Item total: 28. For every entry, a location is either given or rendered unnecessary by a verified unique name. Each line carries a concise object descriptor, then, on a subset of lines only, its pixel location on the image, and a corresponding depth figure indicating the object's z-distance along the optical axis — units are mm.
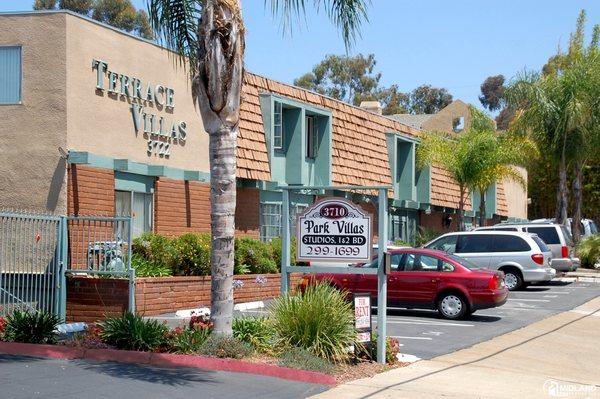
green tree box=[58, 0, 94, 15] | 64438
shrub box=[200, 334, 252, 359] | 12695
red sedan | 20172
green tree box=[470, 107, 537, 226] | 37469
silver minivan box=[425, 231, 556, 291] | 27484
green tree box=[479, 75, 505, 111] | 113375
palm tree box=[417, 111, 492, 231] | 37500
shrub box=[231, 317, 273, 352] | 13410
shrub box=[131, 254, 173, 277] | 18828
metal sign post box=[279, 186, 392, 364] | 13758
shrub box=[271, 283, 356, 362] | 13312
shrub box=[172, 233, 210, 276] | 20078
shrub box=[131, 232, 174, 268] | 19828
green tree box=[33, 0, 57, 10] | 64312
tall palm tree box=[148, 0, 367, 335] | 12953
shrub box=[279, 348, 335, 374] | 12617
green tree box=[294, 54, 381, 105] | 86250
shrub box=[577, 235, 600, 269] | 37125
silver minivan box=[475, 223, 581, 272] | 30359
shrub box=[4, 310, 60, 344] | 13484
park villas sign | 14023
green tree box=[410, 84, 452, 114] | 102500
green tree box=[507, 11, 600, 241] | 37500
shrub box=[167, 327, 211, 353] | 12867
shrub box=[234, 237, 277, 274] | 22375
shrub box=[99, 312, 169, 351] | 13024
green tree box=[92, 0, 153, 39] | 65125
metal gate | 16172
